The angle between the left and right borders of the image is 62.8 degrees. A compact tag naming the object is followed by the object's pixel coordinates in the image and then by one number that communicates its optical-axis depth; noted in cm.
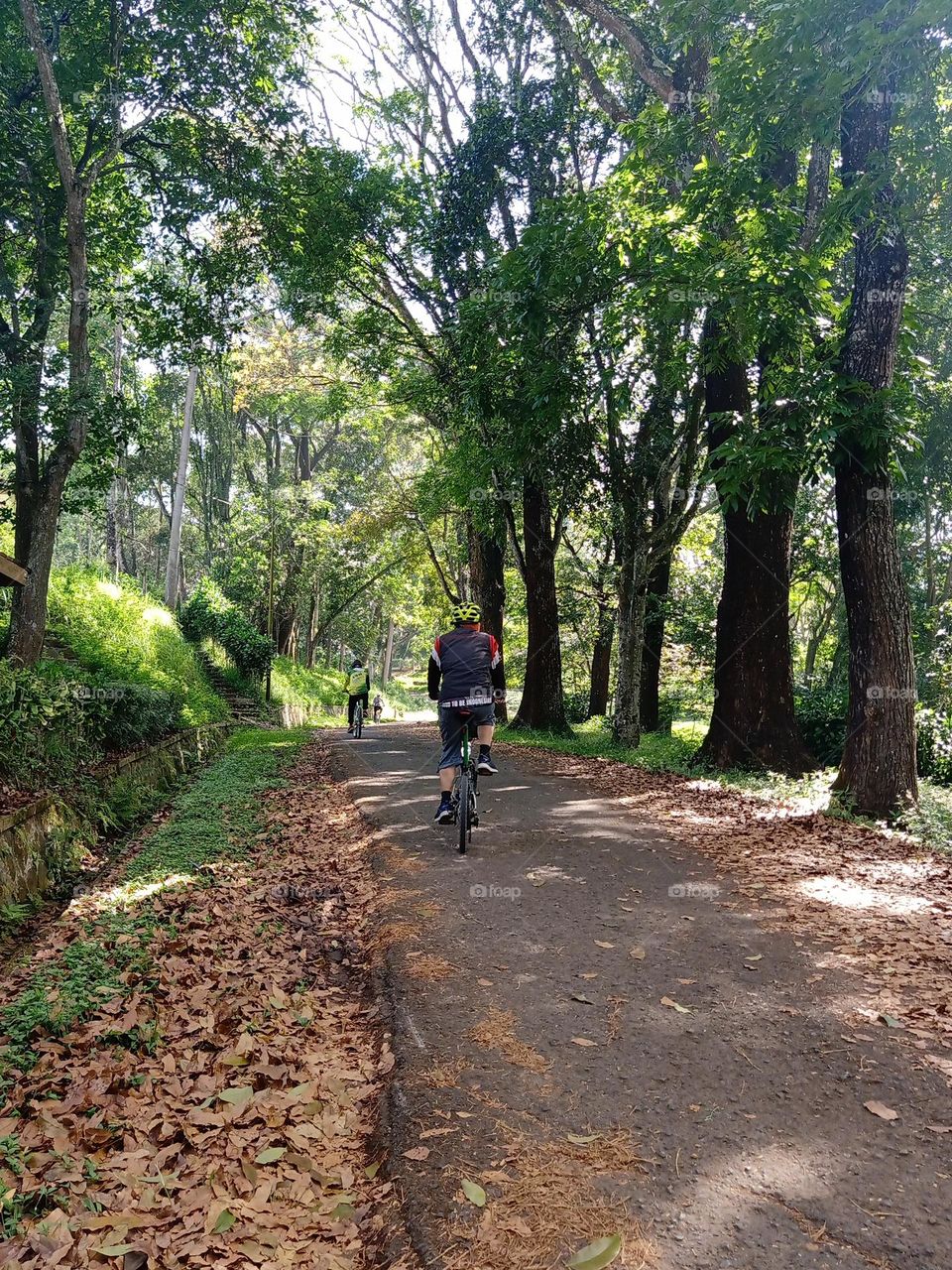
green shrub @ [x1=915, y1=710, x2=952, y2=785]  1216
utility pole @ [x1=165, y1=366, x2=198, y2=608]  2628
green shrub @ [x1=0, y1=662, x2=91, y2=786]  791
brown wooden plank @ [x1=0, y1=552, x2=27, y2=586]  798
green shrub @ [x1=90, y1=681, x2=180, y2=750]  1084
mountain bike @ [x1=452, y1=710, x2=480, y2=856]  710
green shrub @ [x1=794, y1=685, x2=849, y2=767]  1388
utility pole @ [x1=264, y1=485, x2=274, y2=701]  2871
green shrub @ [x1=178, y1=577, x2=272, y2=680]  2630
